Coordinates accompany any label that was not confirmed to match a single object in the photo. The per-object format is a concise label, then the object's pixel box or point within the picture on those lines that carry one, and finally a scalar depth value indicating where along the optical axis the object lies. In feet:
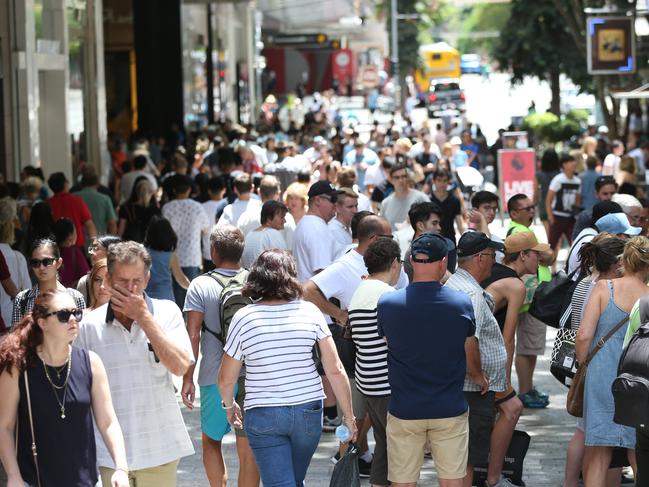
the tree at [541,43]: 143.33
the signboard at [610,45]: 86.58
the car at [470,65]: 378.32
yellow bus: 291.38
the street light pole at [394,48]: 224.35
